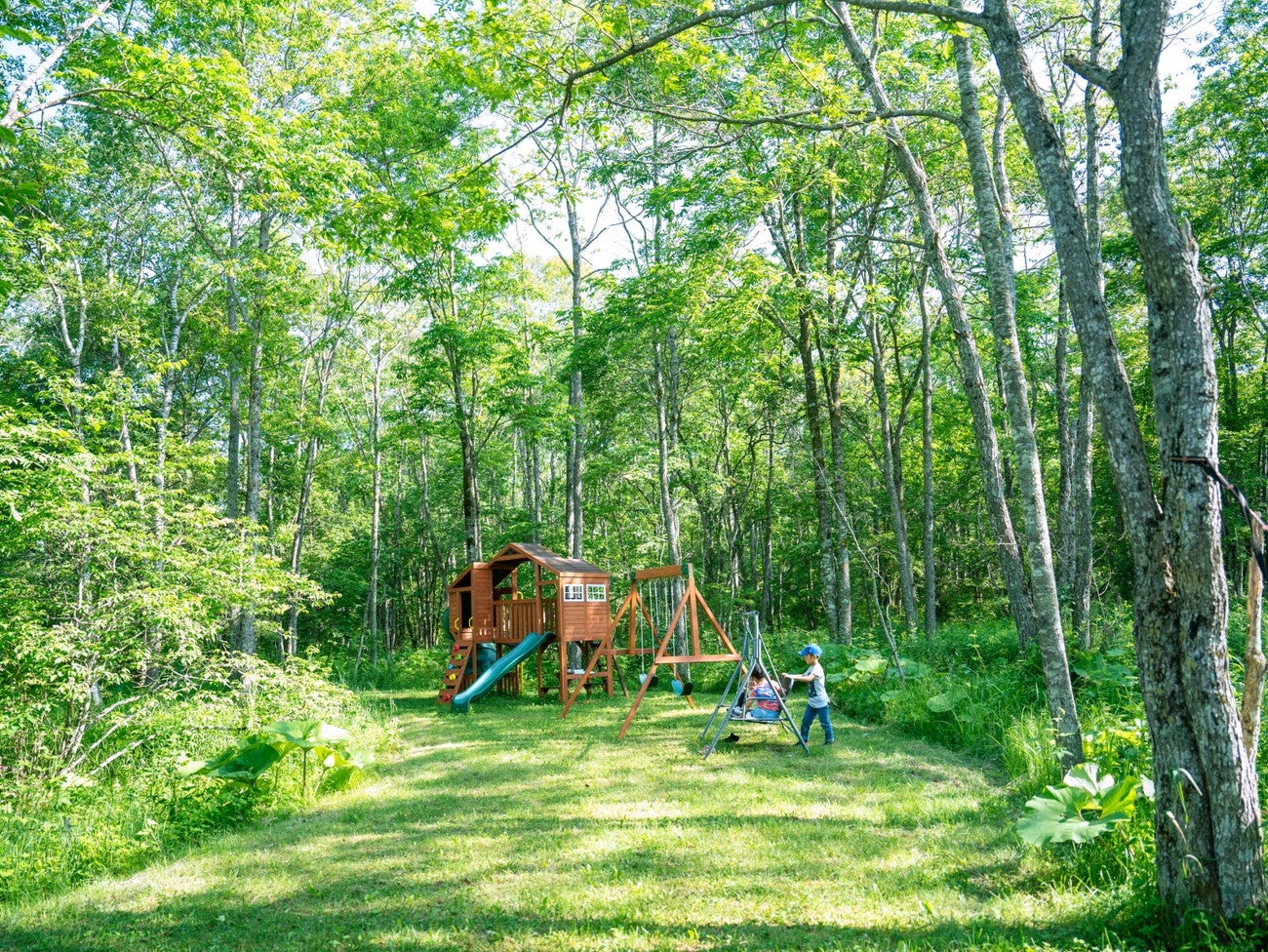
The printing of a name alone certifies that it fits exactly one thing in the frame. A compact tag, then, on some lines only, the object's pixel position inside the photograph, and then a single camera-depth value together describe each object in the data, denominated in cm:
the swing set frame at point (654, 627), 968
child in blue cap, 842
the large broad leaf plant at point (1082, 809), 387
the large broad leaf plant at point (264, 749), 648
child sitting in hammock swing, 859
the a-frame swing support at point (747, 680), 841
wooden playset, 1376
